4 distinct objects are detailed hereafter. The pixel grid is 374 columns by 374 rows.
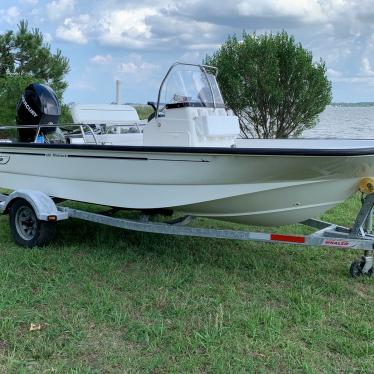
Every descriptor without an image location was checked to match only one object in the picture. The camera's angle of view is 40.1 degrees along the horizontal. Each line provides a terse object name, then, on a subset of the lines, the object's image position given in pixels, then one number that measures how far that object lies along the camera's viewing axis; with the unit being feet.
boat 12.86
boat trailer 13.35
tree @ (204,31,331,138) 38.73
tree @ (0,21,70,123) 53.80
